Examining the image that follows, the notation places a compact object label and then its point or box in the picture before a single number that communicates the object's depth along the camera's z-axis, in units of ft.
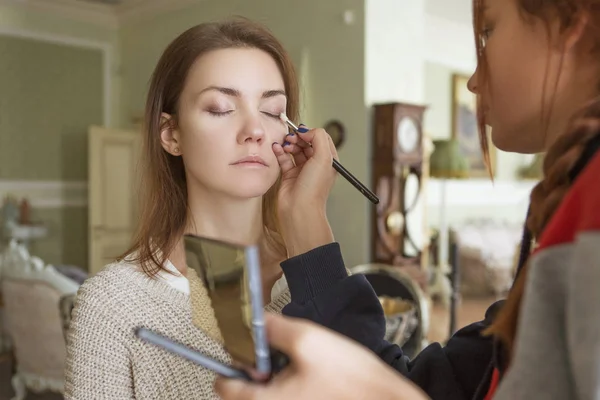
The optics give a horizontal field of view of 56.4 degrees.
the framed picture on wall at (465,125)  19.20
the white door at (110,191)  16.03
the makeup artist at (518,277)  1.10
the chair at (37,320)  8.36
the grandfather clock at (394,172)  11.23
